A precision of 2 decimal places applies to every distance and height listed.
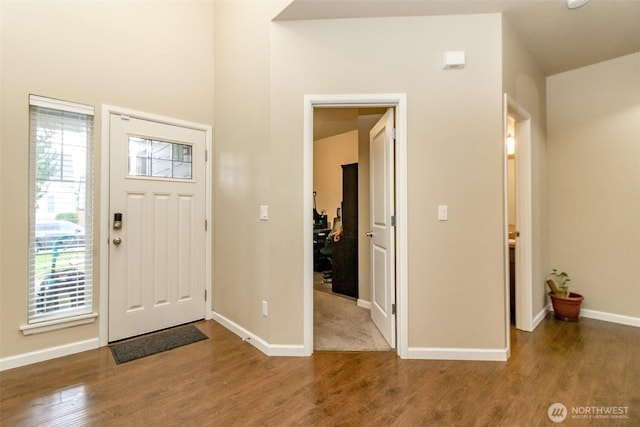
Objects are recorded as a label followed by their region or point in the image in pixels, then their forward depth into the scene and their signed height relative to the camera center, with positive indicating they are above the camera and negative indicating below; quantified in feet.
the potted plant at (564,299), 10.31 -3.00
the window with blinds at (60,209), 7.53 +0.21
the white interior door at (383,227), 8.25 -0.33
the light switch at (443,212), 7.62 +0.11
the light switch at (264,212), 8.07 +0.13
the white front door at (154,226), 8.71 -0.29
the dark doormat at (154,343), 7.91 -3.75
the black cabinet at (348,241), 12.94 -1.12
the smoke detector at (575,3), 7.10 +5.29
